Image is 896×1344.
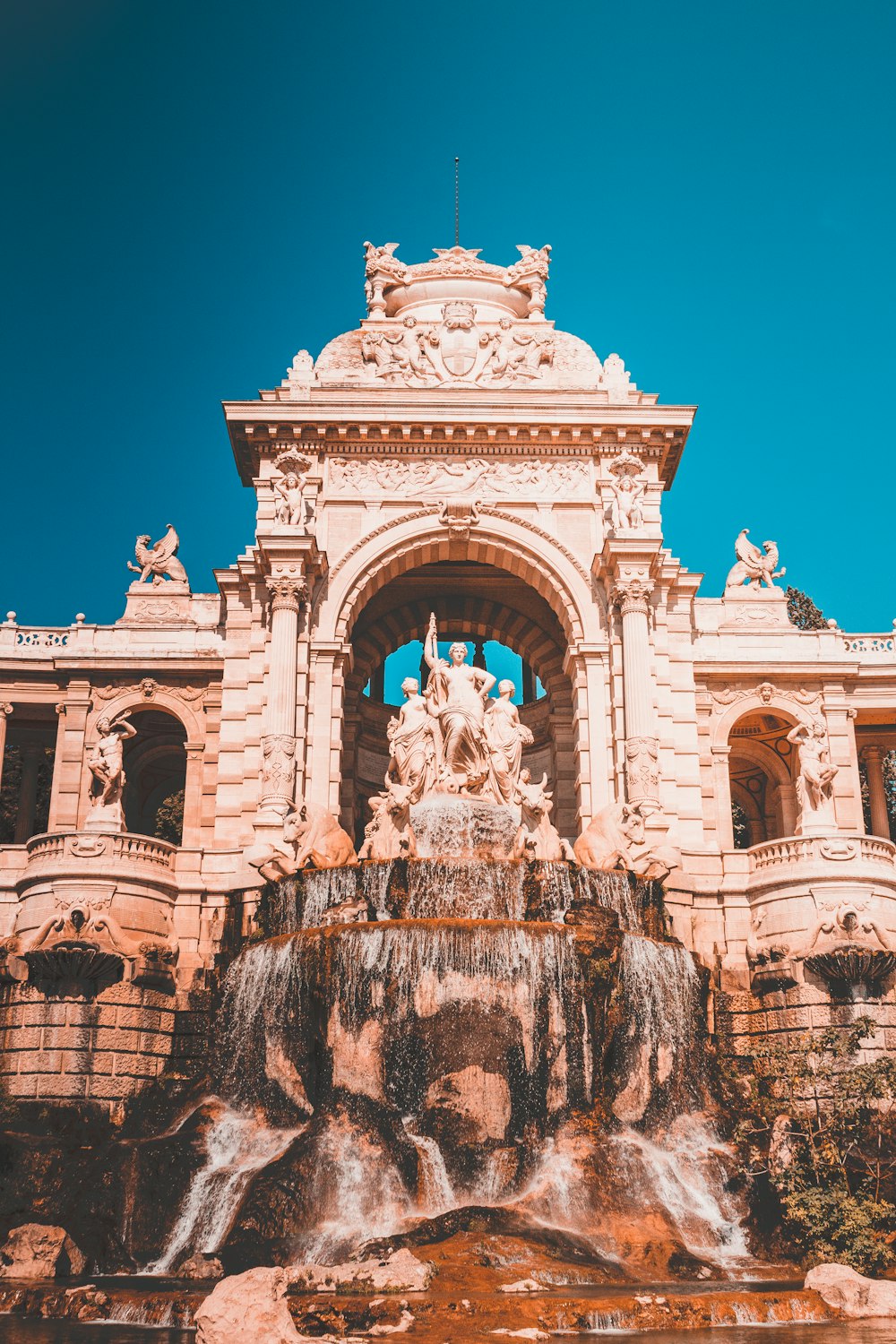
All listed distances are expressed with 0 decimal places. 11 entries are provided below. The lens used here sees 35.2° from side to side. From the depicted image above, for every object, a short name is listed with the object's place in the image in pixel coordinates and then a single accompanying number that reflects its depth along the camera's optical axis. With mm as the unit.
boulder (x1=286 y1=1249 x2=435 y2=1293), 16469
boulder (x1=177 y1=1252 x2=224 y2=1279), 18750
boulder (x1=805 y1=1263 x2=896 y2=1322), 16500
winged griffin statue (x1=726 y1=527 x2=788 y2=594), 41094
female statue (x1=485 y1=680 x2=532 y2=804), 32938
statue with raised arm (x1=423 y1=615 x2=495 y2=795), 32906
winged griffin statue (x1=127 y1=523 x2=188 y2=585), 40750
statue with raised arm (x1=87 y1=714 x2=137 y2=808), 32469
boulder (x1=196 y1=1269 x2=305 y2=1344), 13953
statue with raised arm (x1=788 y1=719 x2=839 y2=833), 32562
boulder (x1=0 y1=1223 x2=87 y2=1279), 19312
